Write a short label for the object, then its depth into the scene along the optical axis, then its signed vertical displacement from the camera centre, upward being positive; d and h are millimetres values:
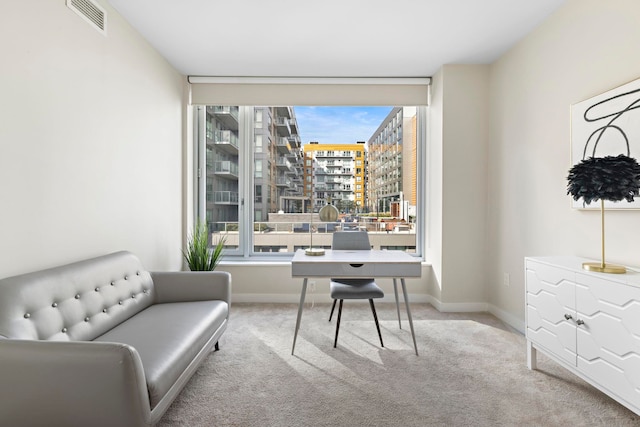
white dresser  1567 -581
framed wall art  1945 +549
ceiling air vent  2152 +1330
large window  4070 +486
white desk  2430 -391
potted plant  3426 -432
